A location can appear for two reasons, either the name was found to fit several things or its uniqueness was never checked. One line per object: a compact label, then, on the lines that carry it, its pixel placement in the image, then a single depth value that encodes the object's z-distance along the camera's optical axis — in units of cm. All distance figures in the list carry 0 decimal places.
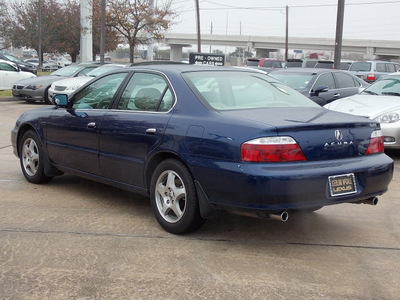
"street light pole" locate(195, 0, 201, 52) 3992
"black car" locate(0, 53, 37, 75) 3191
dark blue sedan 418
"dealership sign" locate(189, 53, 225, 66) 1513
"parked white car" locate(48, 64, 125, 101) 1641
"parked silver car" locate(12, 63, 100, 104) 1780
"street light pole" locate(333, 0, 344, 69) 2008
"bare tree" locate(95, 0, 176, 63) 2697
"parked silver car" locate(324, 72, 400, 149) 867
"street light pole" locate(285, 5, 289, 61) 5762
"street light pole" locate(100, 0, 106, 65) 2298
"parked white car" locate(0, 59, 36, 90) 2069
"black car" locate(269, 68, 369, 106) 1207
